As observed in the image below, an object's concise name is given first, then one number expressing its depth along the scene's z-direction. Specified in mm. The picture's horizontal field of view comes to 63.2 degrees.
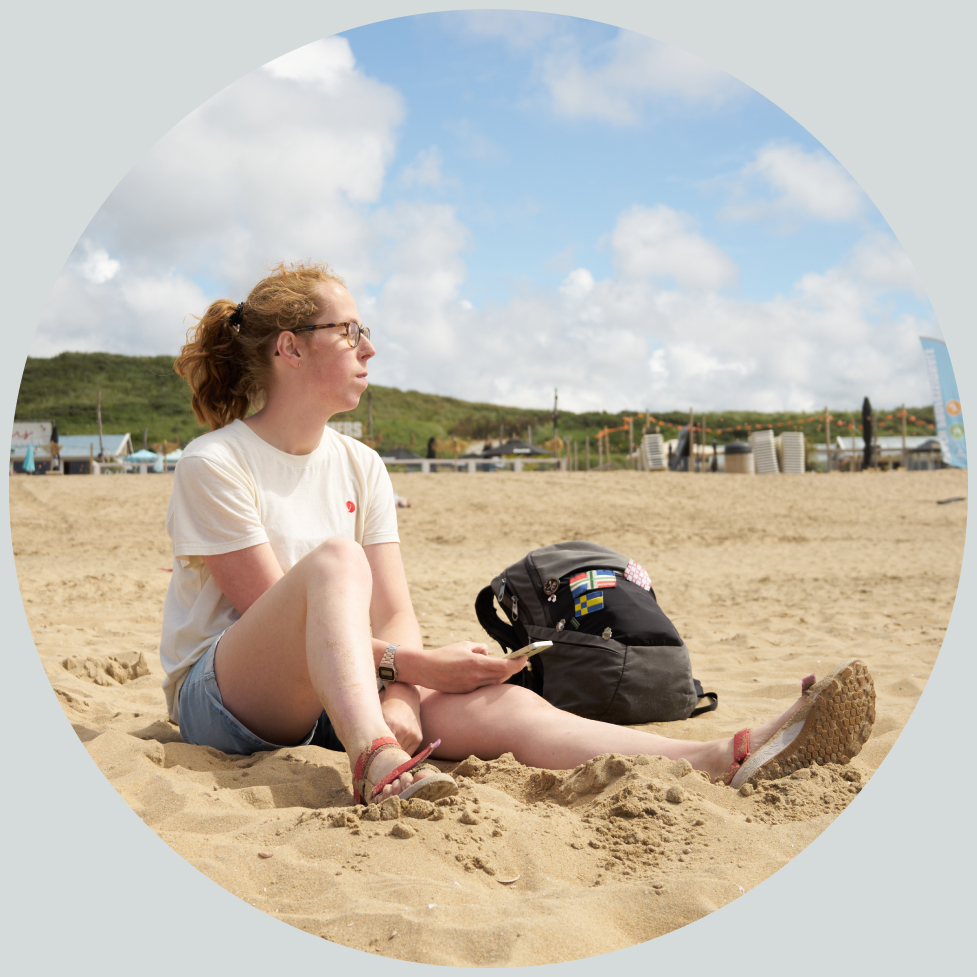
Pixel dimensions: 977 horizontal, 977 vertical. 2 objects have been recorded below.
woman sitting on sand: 1970
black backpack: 2744
